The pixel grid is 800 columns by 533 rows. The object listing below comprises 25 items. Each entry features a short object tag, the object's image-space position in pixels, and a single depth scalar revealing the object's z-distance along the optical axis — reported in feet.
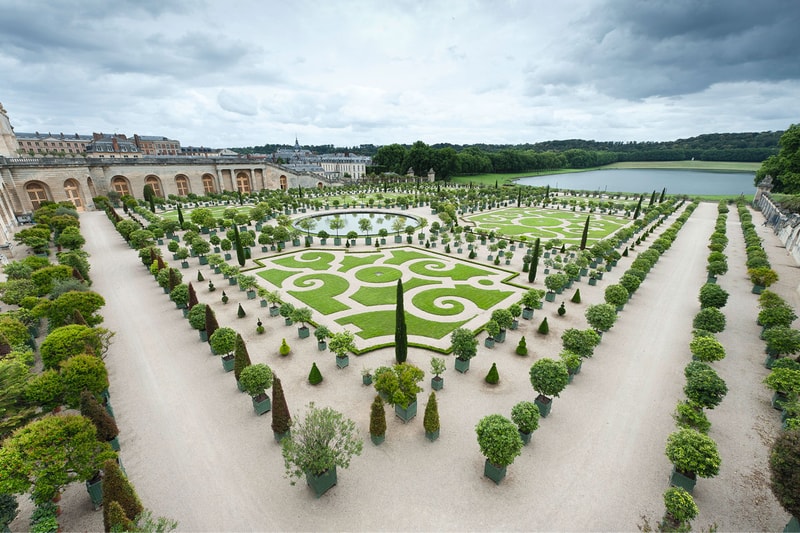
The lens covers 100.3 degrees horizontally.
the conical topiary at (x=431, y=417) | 50.47
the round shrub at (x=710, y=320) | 73.92
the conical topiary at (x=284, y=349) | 73.31
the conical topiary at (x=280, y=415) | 49.80
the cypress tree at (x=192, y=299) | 84.74
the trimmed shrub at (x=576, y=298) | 99.04
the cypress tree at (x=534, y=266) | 112.78
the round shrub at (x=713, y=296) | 85.97
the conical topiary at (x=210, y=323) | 73.61
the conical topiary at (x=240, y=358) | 60.59
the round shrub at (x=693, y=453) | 41.11
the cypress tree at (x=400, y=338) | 65.05
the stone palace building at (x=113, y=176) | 195.93
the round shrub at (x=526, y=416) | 48.75
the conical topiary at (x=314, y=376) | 63.52
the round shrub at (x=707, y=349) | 64.03
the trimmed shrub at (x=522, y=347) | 72.84
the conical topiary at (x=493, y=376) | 63.41
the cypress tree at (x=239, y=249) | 126.52
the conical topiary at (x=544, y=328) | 81.66
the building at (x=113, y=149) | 329.72
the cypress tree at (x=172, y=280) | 95.25
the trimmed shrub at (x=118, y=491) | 36.40
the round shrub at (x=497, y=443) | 42.75
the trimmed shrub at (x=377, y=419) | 49.80
